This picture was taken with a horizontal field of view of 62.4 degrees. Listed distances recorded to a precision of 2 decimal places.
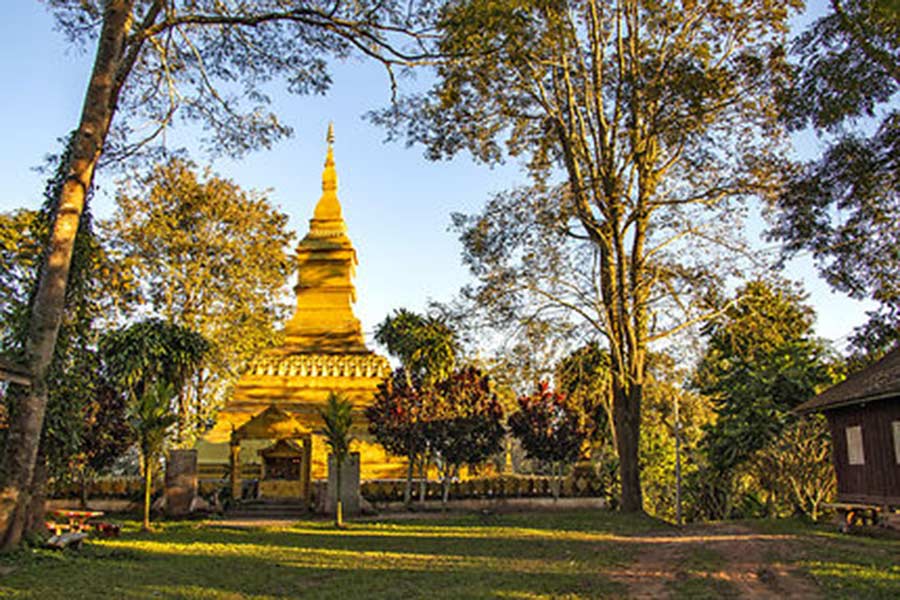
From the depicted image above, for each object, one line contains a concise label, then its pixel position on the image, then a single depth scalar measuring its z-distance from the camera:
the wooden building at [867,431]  15.71
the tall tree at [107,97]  11.31
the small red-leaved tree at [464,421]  20.95
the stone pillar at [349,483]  19.27
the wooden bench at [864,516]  15.04
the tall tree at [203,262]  28.05
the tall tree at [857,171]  12.55
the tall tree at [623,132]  16.84
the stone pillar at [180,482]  17.94
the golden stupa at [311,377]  23.89
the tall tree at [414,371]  20.86
